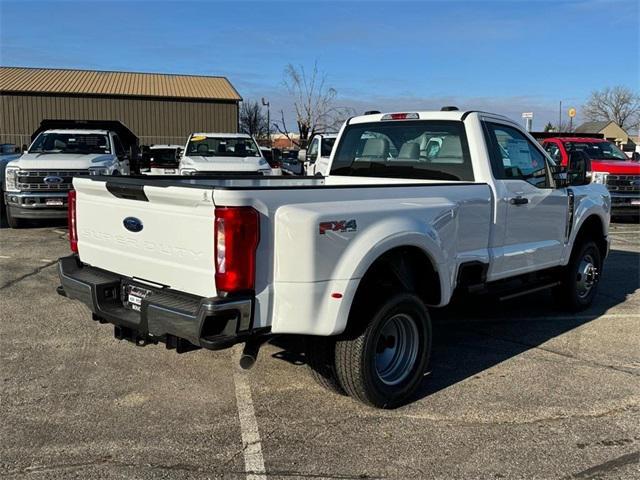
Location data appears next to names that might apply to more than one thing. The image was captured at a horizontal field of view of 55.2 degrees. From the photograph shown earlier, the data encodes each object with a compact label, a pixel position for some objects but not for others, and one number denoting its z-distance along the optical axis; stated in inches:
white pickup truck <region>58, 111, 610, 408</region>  130.6
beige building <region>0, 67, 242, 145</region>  1569.9
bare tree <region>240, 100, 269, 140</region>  2338.8
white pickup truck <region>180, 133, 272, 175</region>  516.1
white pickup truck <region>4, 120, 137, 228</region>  445.4
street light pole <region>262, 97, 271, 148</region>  1865.4
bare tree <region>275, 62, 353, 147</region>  1640.0
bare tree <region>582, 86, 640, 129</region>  3538.4
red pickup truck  577.9
